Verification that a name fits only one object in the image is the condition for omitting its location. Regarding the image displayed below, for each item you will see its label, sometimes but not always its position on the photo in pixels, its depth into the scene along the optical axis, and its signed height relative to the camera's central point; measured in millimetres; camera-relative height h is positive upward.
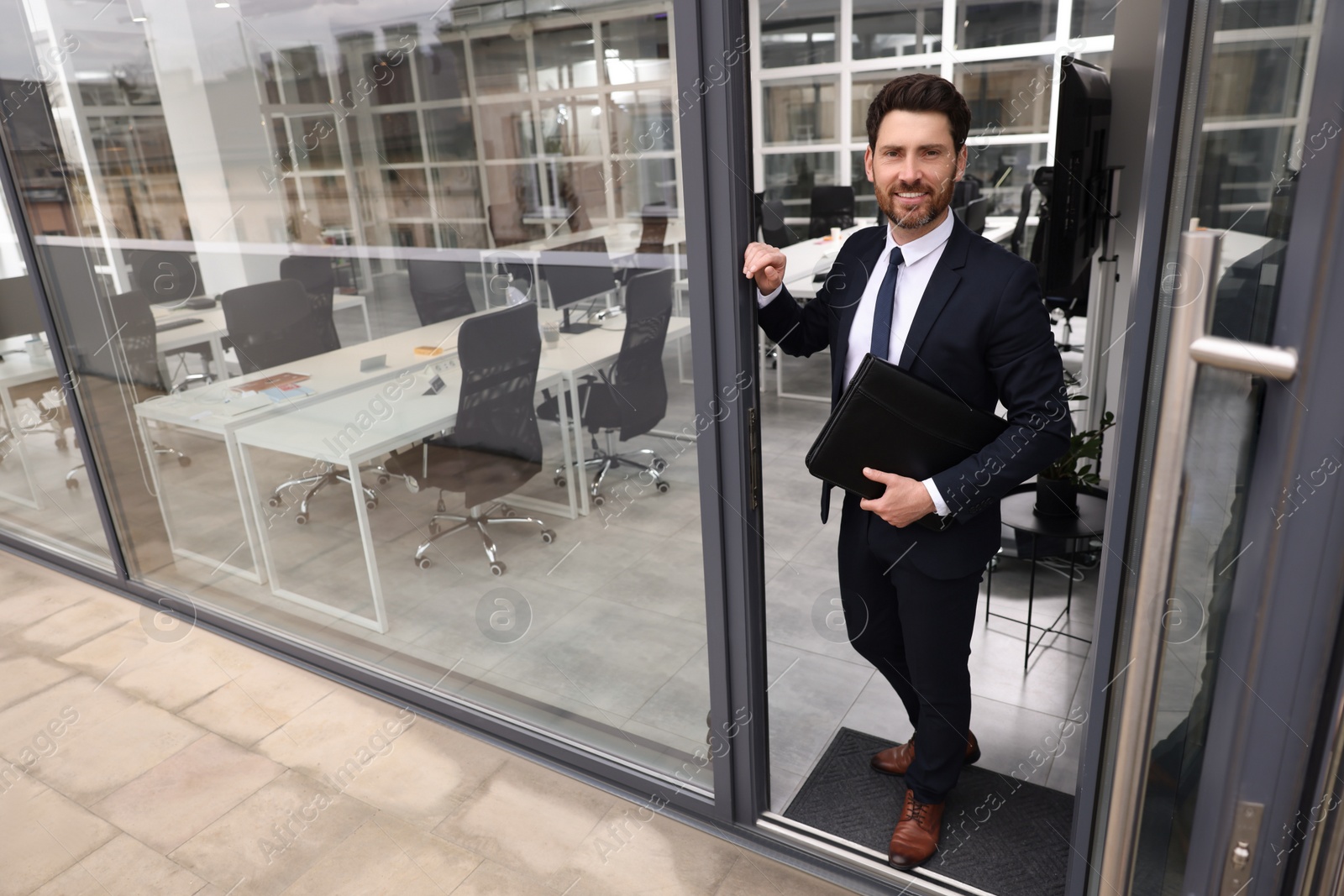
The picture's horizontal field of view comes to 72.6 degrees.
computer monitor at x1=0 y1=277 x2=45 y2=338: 3504 -436
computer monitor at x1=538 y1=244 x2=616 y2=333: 2113 -265
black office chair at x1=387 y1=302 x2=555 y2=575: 2322 -703
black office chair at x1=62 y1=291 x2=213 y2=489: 3143 -546
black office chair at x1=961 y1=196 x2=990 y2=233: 5867 -507
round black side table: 2729 -1142
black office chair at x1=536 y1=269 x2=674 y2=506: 2029 -518
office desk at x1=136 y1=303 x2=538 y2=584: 2488 -727
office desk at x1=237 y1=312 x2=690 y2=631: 2211 -715
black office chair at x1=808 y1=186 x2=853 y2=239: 7801 -556
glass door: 898 -360
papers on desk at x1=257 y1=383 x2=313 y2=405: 2795 -637
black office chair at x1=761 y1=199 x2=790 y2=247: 6941 -598
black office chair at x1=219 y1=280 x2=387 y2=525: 2662 -432
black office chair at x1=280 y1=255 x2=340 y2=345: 2590 -274
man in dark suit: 1681 -430
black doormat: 2101 -1606
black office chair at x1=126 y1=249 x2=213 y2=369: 2920 -296
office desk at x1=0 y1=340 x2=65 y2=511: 3654 -746
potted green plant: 2834 -1055
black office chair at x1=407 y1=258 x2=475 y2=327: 2324 -304
